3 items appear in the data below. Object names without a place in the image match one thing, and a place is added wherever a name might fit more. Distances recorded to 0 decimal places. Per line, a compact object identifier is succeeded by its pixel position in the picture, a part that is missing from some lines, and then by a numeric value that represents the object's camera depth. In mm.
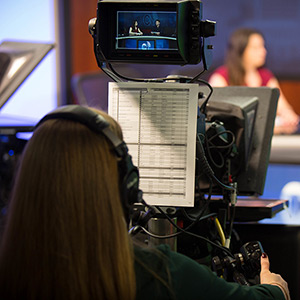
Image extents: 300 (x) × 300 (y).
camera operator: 1563
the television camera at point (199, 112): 1900
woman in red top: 6263
